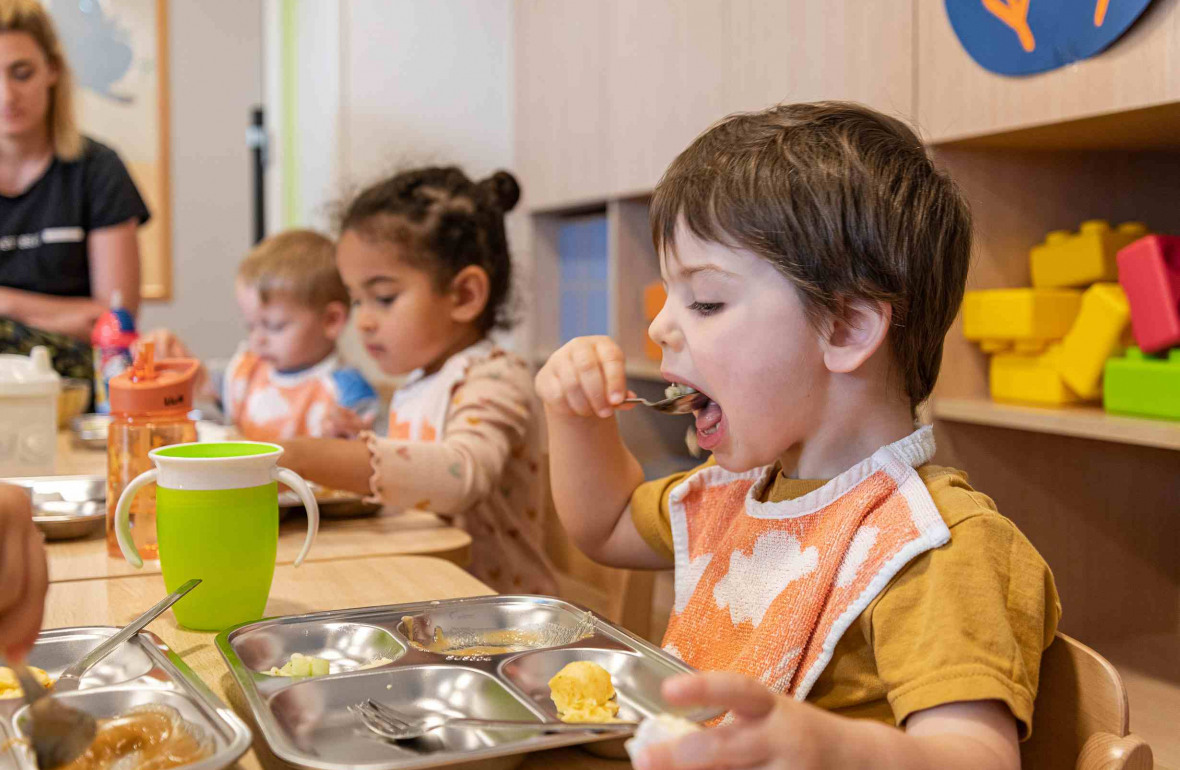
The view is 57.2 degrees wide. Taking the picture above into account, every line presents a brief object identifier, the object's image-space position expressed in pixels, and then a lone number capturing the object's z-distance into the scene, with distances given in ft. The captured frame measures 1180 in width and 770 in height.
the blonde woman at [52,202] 7.91
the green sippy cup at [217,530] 2.49
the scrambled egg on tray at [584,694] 1.96
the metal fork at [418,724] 1.72
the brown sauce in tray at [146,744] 1.68
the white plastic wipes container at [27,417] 4.01
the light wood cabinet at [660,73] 5.84
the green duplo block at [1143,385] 4.39
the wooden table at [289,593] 2.43
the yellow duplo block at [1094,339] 4.73
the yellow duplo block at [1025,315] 5.08
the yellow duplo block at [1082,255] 4.90
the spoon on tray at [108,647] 2.03
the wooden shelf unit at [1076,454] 5.37
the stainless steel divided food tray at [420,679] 1.78
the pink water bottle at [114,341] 6.02
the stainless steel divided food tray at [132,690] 1.68
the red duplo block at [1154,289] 4.42
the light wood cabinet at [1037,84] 4.21
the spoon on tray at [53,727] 1.60
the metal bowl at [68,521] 3.47
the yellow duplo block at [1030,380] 5.06
